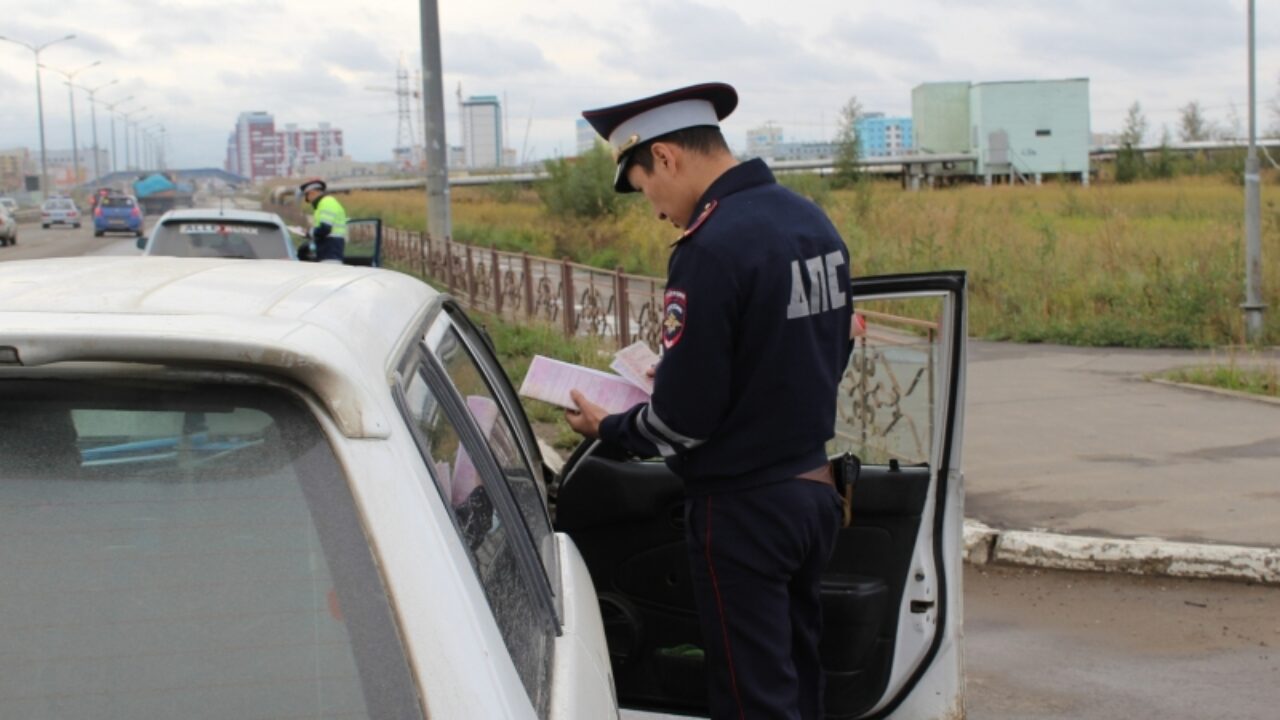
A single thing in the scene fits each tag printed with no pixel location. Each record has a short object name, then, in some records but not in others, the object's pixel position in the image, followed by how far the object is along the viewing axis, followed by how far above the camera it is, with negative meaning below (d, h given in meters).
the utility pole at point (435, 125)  15.92 +1.28
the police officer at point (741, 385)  2.96 -0.35
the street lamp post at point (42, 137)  69.31 +5.35
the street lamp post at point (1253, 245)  13.25 -0.37
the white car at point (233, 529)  1.61 -0.36
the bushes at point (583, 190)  33.47 +0.92
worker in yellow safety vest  16.31 +0.16
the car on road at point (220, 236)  12.45 +0.02
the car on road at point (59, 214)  61.50 +1.27
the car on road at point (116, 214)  50.06 +0.97
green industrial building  66.94 +4.13
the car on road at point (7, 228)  41.97 +0.49
